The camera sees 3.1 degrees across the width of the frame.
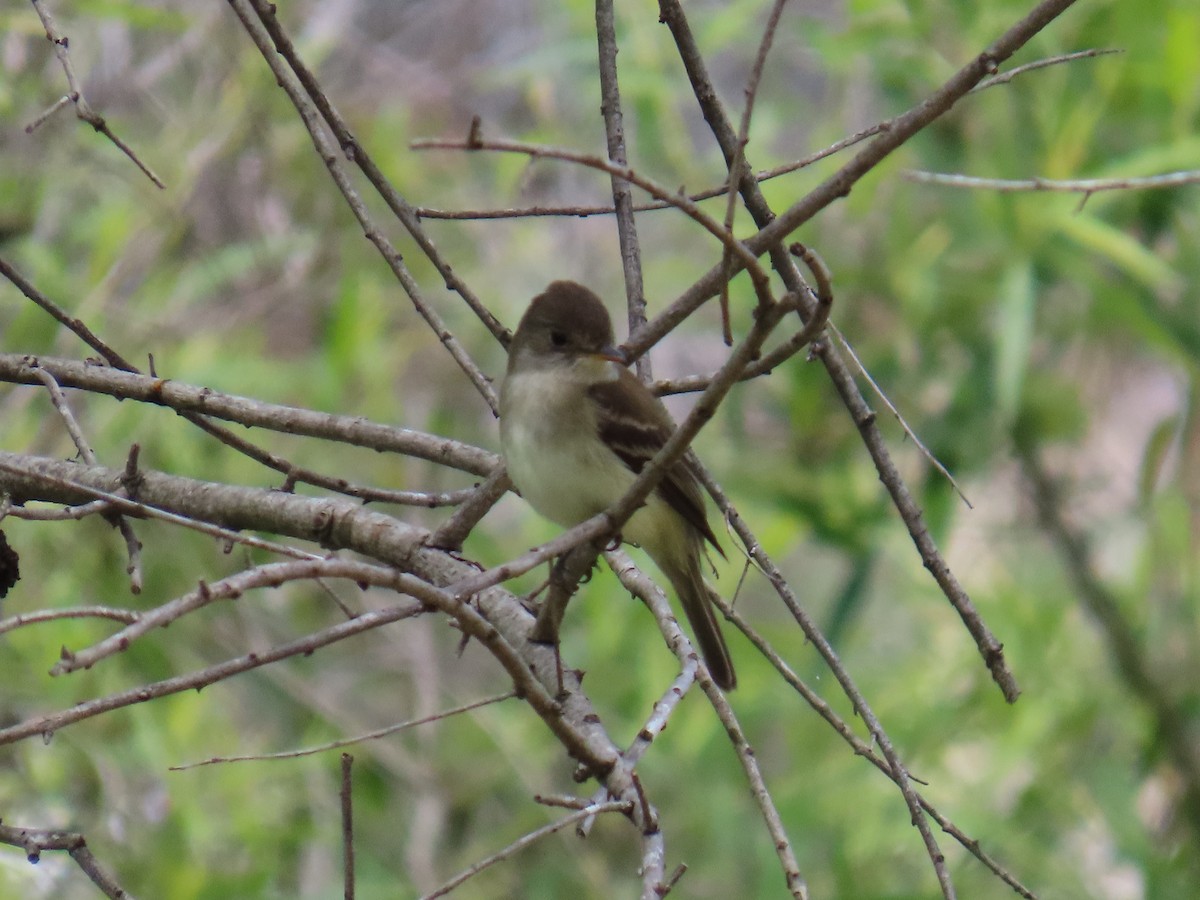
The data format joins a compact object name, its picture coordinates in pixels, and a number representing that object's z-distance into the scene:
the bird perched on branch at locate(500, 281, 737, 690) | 6.15
